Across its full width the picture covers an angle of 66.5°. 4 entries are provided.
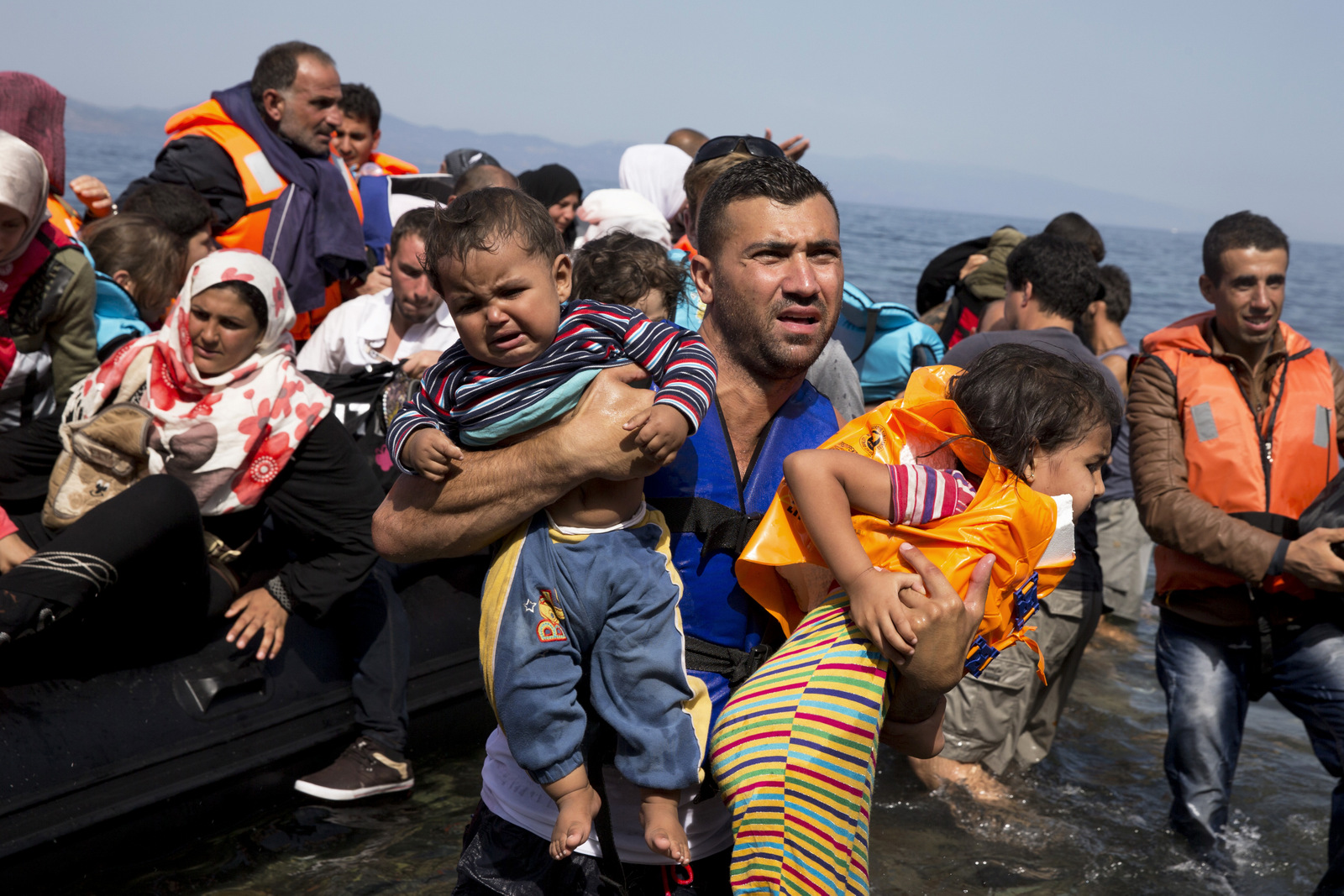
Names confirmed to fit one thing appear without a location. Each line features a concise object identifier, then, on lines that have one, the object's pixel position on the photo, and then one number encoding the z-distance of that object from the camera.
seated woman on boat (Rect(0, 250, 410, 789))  3.29
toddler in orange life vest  1.92
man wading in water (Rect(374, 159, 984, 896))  2.14
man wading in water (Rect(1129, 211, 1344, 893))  3.92
